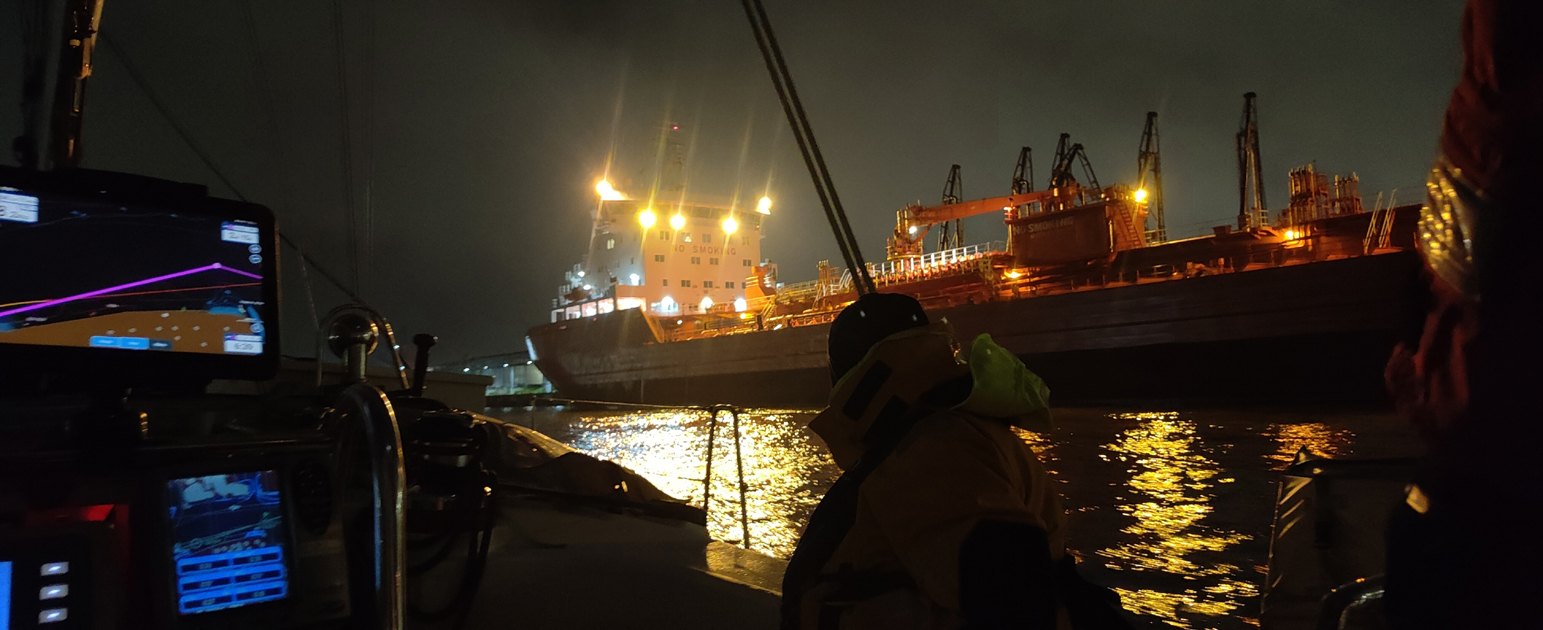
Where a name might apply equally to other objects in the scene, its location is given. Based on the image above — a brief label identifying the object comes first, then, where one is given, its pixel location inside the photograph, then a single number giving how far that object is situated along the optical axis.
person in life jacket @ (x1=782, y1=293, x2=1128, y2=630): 0.95
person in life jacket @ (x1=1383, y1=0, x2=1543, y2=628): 0.64
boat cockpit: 1.11
